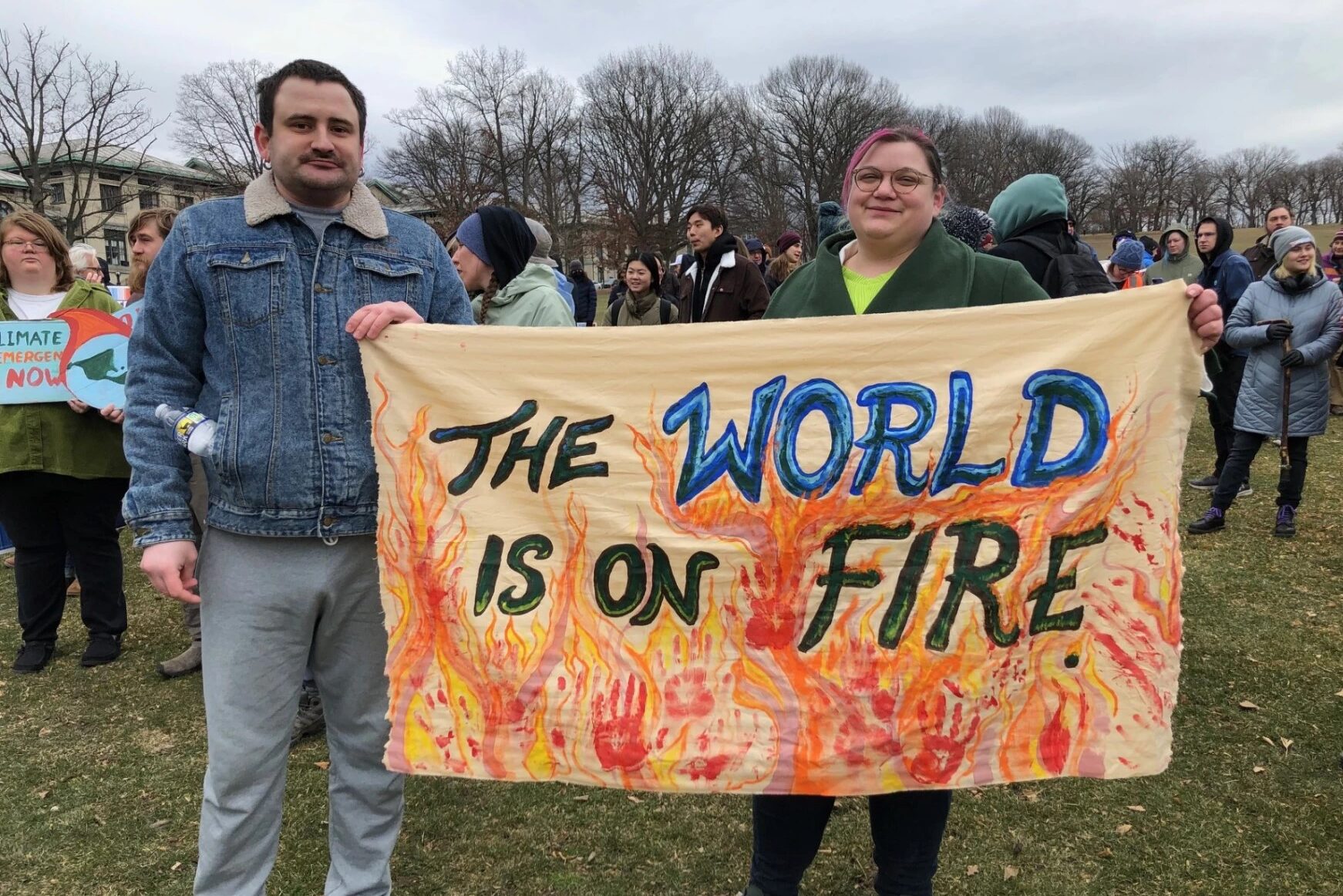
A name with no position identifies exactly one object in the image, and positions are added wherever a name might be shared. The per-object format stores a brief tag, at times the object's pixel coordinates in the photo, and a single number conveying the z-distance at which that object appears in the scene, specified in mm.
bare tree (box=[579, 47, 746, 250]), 57062
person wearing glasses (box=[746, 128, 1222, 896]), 2062
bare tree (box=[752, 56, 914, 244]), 59844
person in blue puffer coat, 5758
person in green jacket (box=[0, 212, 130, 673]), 4156
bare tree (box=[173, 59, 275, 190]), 41656
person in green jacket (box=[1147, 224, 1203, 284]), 8523
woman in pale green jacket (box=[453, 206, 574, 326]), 3213
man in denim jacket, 1944
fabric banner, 2025
